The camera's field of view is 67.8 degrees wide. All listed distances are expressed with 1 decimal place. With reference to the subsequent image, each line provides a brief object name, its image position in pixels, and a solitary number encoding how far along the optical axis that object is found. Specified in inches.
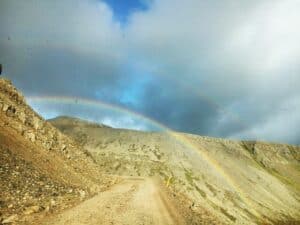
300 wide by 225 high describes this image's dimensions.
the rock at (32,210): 435.5
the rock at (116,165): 2828.8
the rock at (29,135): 789.6
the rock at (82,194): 649.8
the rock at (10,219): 381.8
